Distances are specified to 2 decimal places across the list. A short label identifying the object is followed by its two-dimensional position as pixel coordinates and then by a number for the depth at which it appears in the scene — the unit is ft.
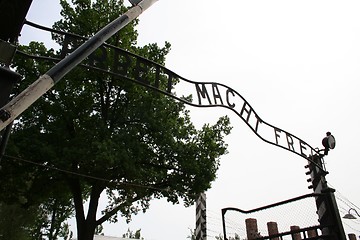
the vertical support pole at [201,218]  30.28
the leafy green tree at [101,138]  45.85
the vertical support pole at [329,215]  15.83
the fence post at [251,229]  20.94
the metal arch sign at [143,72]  13.12
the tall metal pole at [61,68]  5.32
